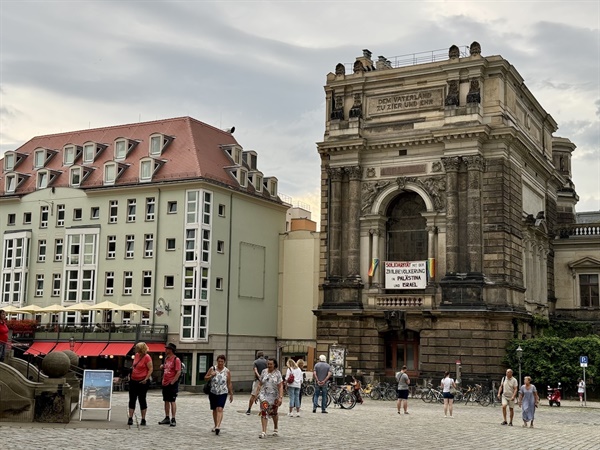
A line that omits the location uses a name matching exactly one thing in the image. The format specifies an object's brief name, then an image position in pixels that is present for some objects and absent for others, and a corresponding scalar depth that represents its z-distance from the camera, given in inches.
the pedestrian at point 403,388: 1337.4
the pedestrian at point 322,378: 1264.8
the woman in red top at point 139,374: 857.5
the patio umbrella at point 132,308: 2178.9
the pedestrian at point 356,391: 1488.7
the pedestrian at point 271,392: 836.0
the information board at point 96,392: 893.8
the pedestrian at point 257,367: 1027.1
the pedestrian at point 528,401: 1133.1
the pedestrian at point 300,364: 1369.6
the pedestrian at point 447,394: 1312.4
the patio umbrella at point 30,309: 2322.8
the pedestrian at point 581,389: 1883.5
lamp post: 1877.5
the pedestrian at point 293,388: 1147.6
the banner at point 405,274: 2096.5
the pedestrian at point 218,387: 844.0
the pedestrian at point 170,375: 878.4
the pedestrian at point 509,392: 1145.4
